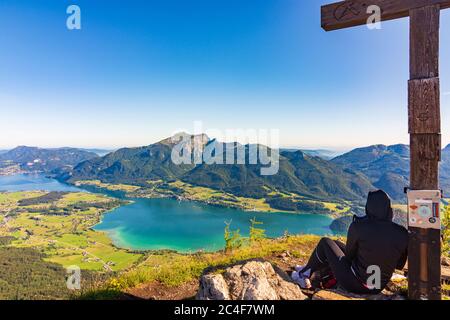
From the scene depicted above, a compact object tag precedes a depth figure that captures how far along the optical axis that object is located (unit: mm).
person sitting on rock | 3395
